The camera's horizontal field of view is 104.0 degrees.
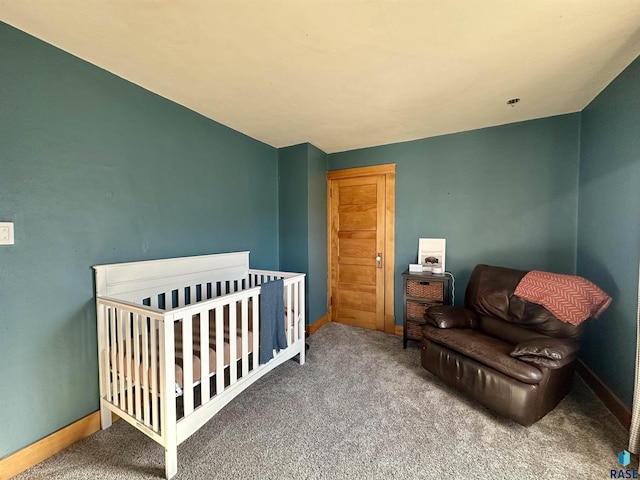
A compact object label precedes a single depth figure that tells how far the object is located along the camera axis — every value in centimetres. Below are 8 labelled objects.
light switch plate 129
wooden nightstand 266
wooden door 326
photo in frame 294
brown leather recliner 156
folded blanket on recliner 173
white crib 131
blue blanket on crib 190
